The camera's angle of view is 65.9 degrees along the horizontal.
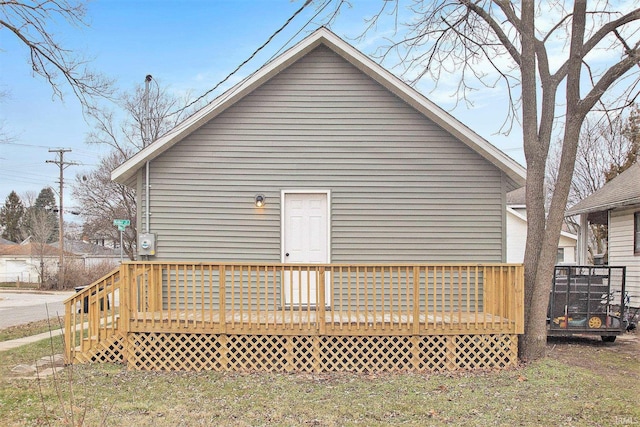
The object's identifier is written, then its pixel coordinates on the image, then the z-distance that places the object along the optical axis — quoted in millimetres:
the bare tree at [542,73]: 7039
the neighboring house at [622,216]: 12086
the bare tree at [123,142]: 23734
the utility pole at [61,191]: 31906
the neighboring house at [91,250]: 44944
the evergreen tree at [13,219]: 60656
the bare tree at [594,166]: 26062
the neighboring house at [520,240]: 23734
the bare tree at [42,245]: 33094
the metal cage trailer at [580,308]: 8328
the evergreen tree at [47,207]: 52506
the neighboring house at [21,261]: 37609
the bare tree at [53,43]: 8133
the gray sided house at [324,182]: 8438
